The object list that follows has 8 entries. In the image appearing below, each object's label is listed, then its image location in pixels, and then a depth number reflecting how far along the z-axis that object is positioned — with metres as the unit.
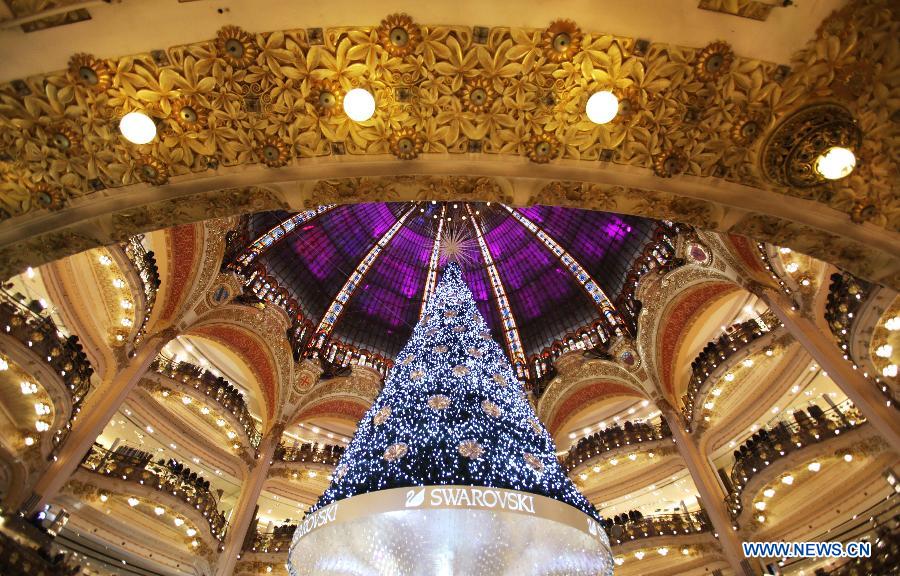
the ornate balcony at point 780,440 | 12.55
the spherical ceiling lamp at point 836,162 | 4.04
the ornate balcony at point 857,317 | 9.79
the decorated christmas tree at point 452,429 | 7.01
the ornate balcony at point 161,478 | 12.45
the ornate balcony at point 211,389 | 15.40
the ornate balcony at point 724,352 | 14.78
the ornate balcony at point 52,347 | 9.63
